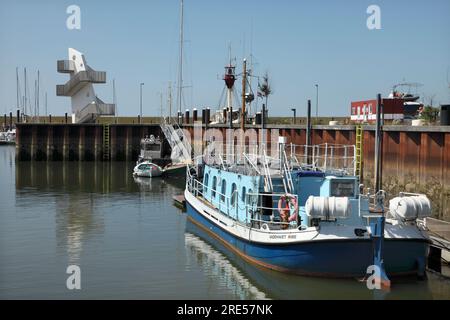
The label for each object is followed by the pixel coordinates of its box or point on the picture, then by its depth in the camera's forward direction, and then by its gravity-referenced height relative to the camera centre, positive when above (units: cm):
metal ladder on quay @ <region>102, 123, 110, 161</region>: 6875 -75
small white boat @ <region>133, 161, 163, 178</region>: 5100 -292
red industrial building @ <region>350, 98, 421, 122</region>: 3912 +188
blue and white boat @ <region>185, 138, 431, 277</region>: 1747 -269
